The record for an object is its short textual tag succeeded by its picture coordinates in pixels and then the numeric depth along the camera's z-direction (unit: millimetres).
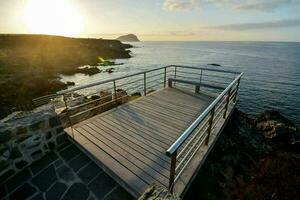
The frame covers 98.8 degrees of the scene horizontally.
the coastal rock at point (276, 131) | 5773
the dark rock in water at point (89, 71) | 21863
